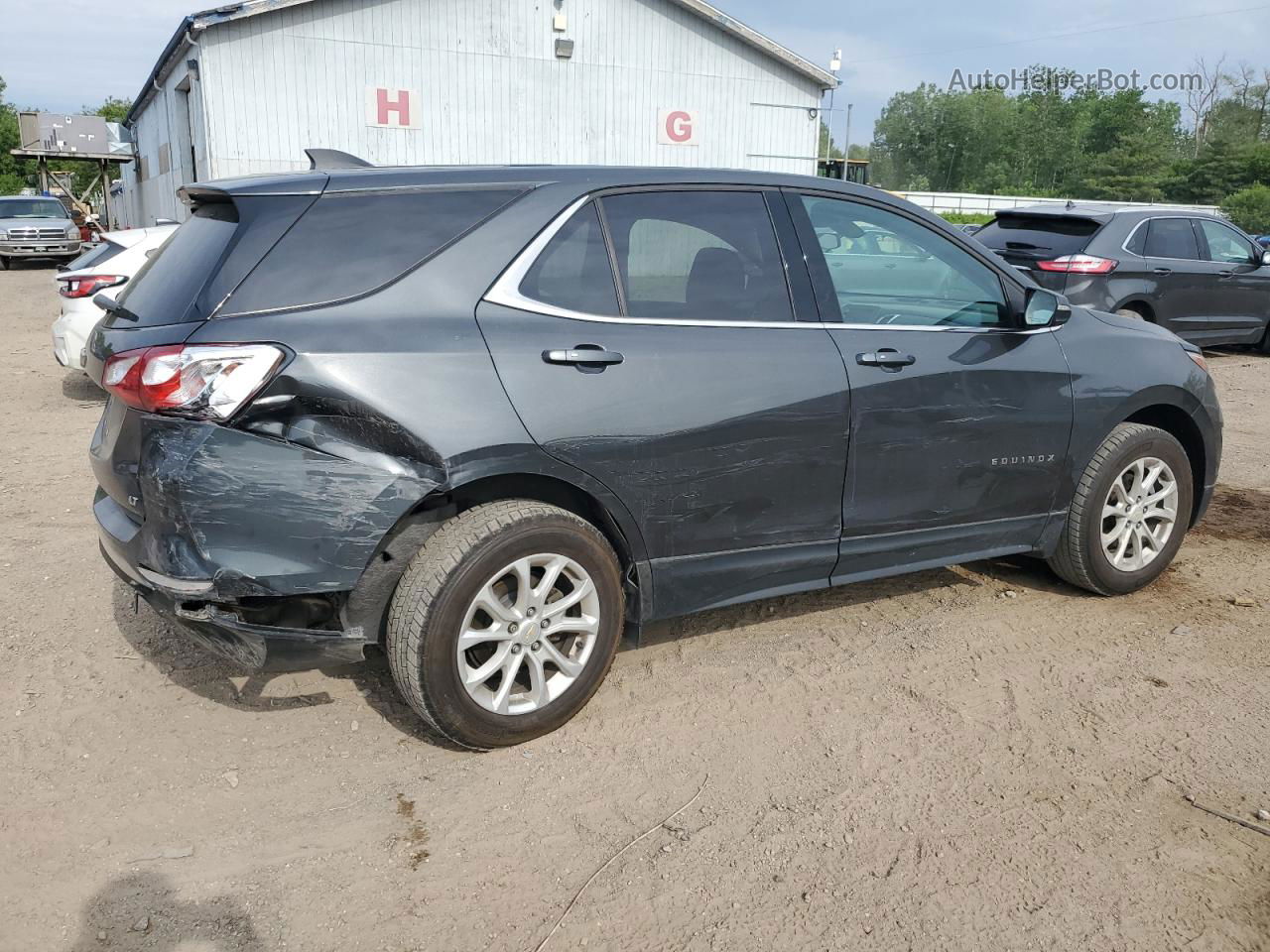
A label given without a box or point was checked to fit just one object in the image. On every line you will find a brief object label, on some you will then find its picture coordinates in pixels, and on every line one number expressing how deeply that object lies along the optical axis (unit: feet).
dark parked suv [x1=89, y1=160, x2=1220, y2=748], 9.39
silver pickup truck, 82.17
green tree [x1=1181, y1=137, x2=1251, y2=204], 162.81
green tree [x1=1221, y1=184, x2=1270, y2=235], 127.03
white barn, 57.47
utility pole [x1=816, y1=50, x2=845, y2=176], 70.33
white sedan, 27.81
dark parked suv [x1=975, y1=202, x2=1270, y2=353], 32.45
